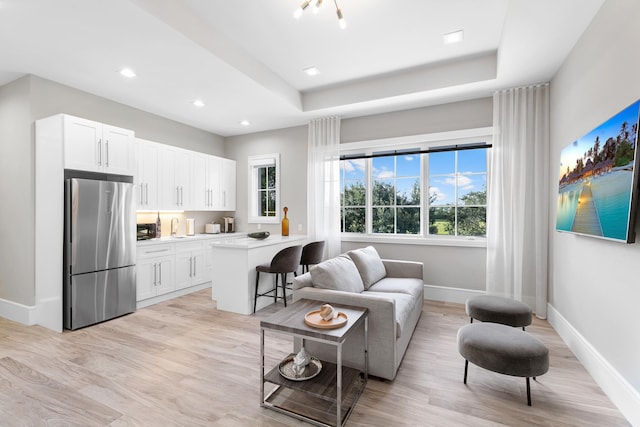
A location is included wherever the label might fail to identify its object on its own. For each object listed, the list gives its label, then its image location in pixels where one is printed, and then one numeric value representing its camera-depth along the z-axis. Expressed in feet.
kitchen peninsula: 12.48
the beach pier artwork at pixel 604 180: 6.04
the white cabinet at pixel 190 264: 15.05
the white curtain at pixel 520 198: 11.89
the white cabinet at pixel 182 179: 14.58
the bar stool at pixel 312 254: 14.01
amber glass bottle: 16.64
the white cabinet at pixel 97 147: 10.96
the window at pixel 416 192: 14.06
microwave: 14.39
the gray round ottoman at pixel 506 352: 6.29
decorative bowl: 14.36
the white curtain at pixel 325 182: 16.06
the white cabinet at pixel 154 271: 13.34
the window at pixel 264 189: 18.48
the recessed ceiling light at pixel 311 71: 12.56
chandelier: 7.12
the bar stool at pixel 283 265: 12.47
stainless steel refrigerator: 10.87
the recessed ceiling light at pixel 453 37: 10.05
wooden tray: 6.11
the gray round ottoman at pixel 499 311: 8.63
